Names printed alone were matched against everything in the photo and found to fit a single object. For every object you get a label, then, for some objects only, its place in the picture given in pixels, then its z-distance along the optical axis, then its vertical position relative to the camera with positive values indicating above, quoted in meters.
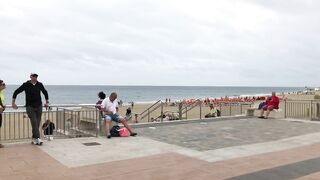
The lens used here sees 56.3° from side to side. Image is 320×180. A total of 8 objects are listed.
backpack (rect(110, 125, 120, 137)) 8.65 -1.14
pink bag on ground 8.65 -1.17
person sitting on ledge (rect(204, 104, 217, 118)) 16.43 -1.18
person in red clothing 13.37 -0.57
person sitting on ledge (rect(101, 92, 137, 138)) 8.69 -0.53
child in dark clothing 8.32 -1.11
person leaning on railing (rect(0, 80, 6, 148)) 7.09 -0.16
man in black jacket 7.28 -0.24
